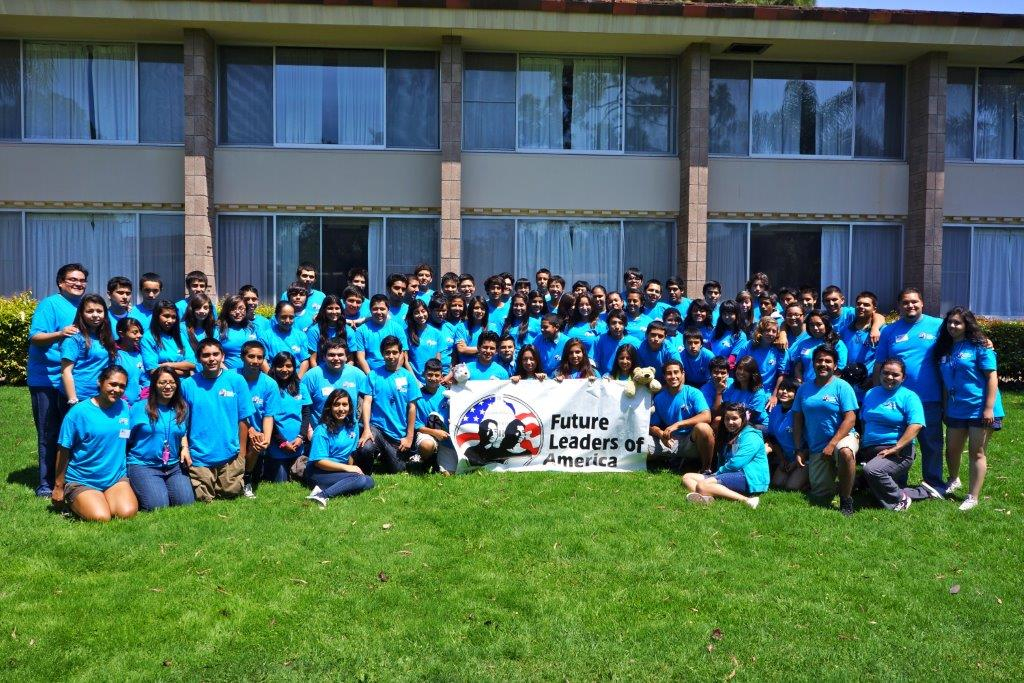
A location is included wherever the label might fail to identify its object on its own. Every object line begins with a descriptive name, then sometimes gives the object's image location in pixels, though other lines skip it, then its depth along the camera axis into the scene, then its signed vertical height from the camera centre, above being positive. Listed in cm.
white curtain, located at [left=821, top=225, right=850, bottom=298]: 1653 +61
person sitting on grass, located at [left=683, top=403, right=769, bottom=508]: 784 -180
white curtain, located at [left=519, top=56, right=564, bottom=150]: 1606 +354
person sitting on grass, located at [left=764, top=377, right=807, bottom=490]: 820 -164
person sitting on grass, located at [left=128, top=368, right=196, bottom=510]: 750 -152
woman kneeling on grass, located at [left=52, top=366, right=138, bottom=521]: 711 -153
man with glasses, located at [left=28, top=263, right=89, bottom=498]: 765 -76
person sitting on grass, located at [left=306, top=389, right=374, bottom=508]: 787 -165
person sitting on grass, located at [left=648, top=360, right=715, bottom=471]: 870 -145
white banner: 898 -156
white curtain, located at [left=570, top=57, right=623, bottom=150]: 1619 +356
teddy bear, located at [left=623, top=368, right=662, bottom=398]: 893 -107
